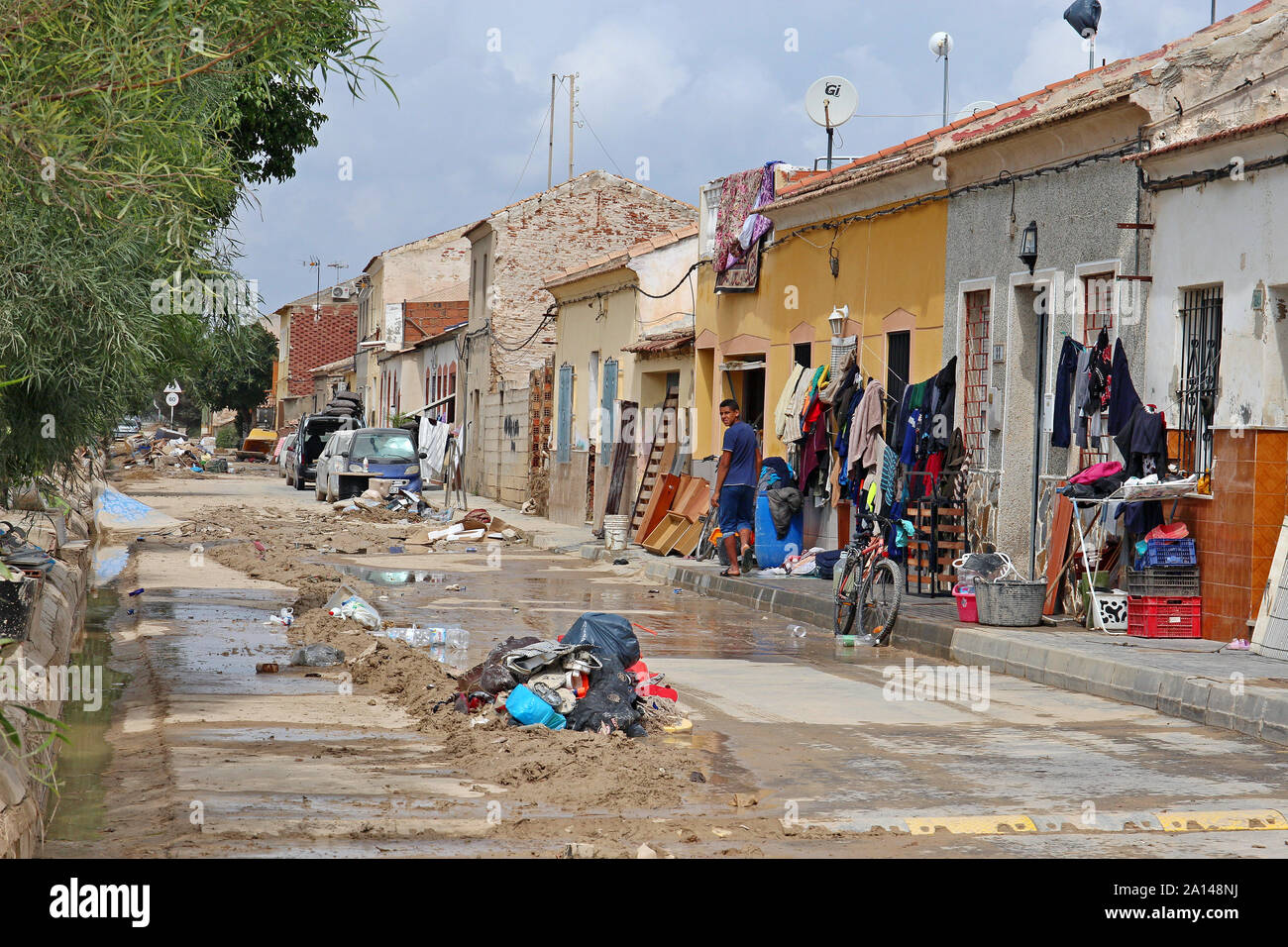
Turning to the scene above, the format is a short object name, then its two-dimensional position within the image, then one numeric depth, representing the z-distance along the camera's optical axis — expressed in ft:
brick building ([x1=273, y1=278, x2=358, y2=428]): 285.02
